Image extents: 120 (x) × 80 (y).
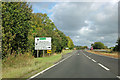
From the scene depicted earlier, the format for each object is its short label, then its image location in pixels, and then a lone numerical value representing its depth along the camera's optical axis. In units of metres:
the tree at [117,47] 57.31
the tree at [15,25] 11.65
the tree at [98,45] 179.75
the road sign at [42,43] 21.50
